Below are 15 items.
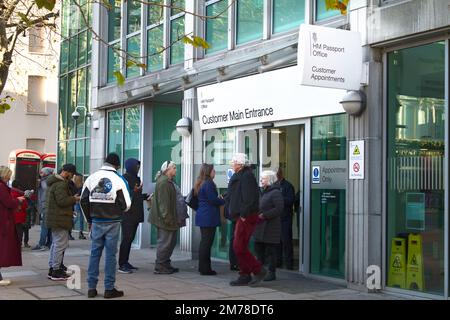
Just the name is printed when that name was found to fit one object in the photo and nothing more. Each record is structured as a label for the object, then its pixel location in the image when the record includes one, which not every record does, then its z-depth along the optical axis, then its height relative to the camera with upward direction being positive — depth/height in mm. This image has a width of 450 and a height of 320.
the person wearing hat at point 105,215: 7914 -584
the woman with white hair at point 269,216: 9164 -671
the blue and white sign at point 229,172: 11927 -58
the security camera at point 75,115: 18266 +1559
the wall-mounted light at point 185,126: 12945 +889
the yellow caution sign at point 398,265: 8480 -1280
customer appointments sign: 8109 +1498
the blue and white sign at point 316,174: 9914 -64
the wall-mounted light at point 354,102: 8695 +949
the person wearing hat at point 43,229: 13573 -1364
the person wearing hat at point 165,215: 10156 -752
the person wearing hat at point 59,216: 9273 -708
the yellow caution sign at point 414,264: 8250 -1238
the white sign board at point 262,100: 9734 +1185
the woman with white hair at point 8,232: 8836 -909
